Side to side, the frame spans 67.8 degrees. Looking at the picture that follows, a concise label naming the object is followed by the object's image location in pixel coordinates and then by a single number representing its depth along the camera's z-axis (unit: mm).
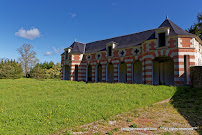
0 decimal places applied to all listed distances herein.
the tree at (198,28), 29812
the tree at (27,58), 49875
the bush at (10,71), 37938
